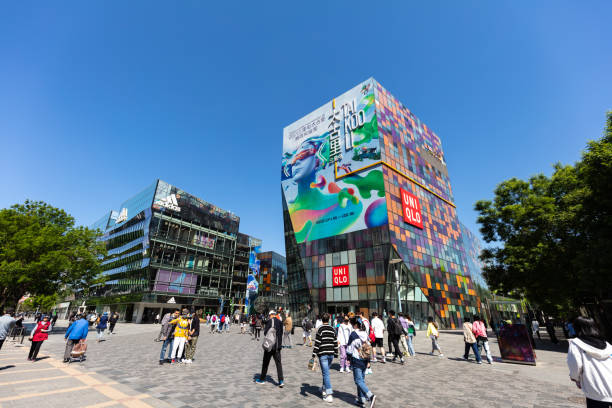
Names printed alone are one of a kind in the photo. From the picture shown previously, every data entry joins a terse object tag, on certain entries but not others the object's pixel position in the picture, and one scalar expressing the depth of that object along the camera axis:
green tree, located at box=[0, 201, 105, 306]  23.80
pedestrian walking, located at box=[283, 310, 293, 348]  16.83
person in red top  10.68
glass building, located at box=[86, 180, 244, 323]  48.19
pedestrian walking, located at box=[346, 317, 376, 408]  6.12
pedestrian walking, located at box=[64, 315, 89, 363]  10.44
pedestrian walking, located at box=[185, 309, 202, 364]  10.99
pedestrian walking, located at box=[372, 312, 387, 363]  12.30
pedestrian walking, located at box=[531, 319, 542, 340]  24.64
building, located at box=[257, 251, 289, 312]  74.38
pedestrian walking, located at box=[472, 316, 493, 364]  12.40
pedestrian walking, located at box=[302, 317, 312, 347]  18.86
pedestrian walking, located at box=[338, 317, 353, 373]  9.24
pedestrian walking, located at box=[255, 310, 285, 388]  7.71
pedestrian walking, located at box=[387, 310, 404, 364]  12.28
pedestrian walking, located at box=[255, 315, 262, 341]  22.44
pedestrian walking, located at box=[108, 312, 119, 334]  25.07
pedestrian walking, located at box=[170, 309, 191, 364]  10.84
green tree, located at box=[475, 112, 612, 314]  15.42
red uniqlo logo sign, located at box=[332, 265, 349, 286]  38.27
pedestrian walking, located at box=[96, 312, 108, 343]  18.69
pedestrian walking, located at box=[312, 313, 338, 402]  6.71
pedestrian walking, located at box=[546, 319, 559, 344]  20.57
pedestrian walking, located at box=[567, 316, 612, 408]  3.61
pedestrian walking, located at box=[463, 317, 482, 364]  12.00
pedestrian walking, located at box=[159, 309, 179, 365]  10.78
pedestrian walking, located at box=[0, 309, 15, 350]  10.06
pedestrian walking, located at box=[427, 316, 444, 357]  14.01
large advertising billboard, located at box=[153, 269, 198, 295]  47.94
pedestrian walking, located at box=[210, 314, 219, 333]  29.86
